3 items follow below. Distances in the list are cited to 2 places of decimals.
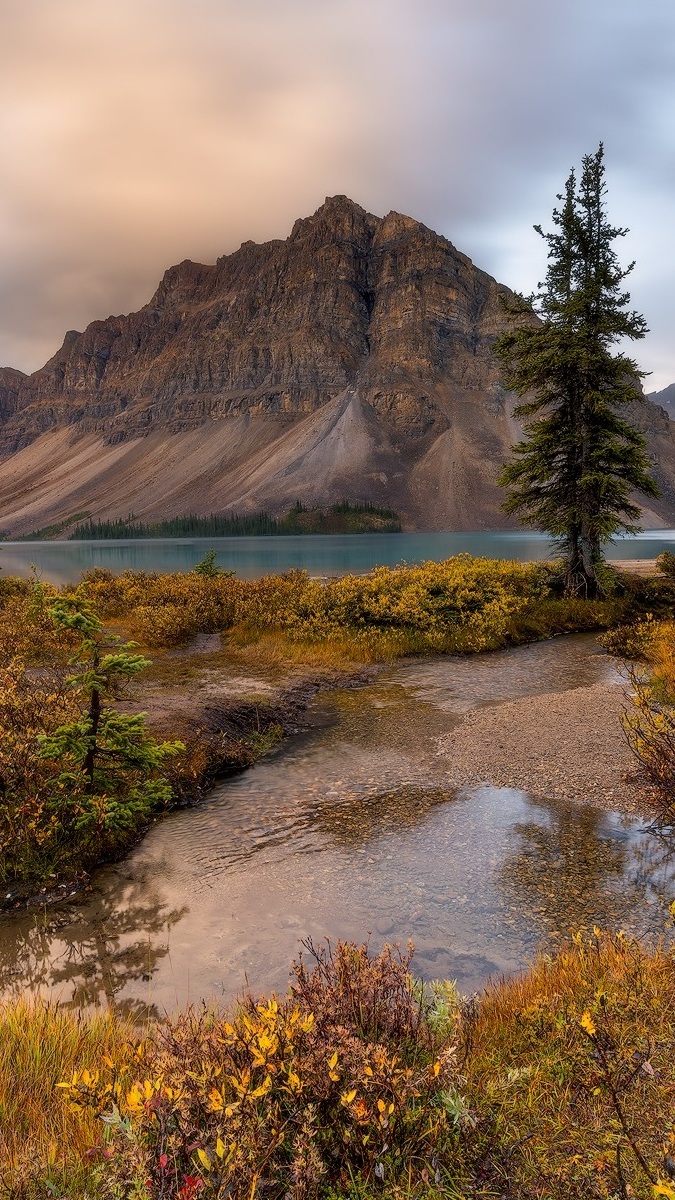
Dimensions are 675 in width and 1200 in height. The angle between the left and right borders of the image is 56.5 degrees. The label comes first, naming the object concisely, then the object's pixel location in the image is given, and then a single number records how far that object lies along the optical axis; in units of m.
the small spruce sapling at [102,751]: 8.49
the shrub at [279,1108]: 2.72
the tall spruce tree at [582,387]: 27.30
